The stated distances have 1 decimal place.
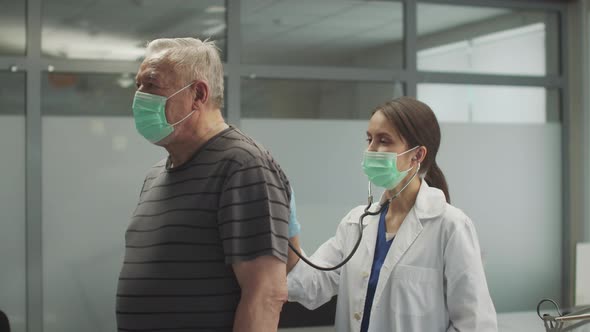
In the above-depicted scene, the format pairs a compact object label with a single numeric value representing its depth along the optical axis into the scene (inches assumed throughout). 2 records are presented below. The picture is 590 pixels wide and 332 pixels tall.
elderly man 52.3
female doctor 67.4
